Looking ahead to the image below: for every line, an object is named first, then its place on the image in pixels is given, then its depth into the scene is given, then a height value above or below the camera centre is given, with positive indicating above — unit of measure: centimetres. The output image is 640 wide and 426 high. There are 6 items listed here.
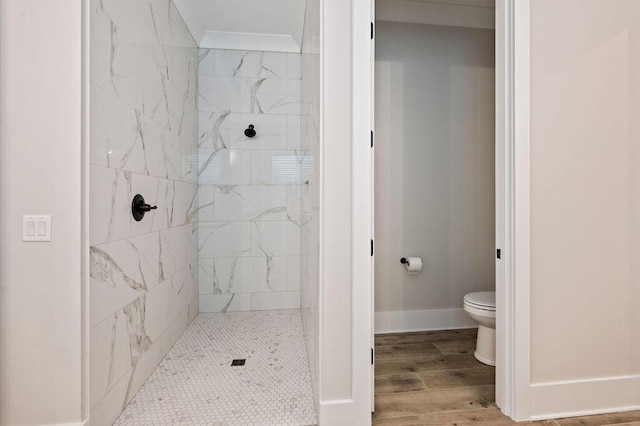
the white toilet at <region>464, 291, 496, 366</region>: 214 -72
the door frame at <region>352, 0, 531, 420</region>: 153 +6
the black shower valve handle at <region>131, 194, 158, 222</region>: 181 +2
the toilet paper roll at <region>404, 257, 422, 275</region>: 269 -43
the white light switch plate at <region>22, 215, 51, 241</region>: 135 -7
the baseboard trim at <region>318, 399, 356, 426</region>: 152 -93
